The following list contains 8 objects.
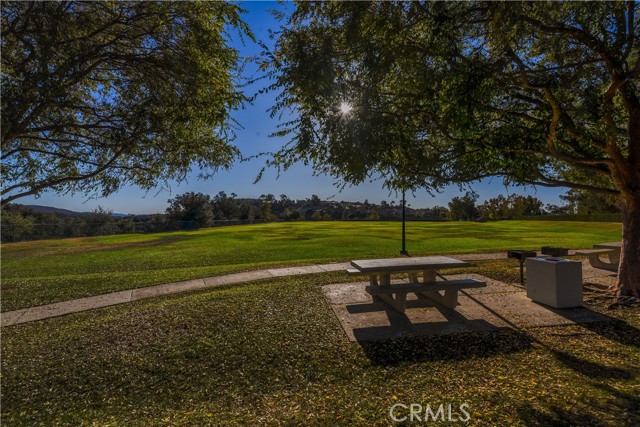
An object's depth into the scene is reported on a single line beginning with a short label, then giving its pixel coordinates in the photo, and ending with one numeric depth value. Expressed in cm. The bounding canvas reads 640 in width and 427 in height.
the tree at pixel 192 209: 5425
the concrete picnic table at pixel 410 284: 621
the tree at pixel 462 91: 487
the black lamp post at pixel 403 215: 1423
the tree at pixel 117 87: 449
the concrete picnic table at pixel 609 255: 972
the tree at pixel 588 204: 5034
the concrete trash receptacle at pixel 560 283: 648
